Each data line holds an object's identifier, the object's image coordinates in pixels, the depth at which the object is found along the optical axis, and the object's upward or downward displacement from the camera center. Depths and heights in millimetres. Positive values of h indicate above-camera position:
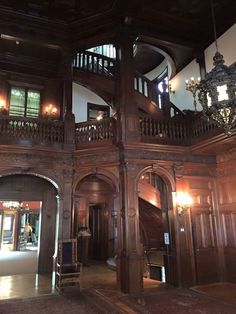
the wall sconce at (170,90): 10430 +5156
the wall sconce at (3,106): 8940 +4082
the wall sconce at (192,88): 5841 +2929
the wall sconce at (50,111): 9518 +4078
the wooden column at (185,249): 7228 -612
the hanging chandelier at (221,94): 4219 +2030
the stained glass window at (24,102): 9406 +4374
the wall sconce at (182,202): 7570 +669
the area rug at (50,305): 5285 -1536
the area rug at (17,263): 9492 -1317
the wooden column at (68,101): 7643 +3721
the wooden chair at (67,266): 6680 -927
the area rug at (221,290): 6059 -1557
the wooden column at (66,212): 7122 +440
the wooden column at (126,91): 7461 +3872
